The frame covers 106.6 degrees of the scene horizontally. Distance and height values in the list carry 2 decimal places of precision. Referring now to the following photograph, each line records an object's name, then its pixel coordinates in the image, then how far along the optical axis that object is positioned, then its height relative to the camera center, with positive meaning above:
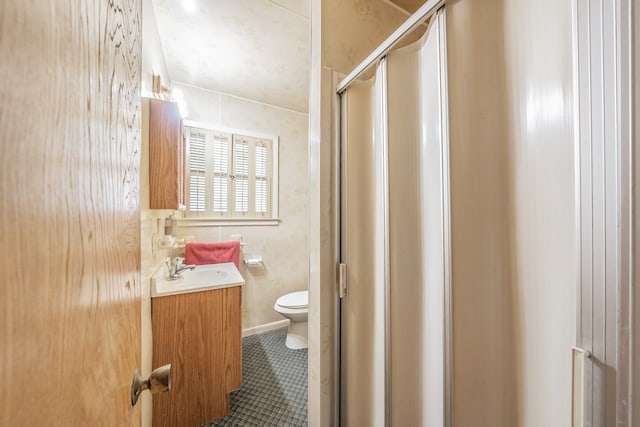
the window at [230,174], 2.25 +0.40
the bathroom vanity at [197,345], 1.31 -0.77
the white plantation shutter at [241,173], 2.44 +0.42
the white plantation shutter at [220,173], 2.34 +0.41
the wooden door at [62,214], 0.20 +0.00
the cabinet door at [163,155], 1.29 +0.33
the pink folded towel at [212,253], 2.12 -0.36
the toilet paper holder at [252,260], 2.43 -0.48
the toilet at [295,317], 2.12 -0.93
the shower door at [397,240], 0.70 -0.09
